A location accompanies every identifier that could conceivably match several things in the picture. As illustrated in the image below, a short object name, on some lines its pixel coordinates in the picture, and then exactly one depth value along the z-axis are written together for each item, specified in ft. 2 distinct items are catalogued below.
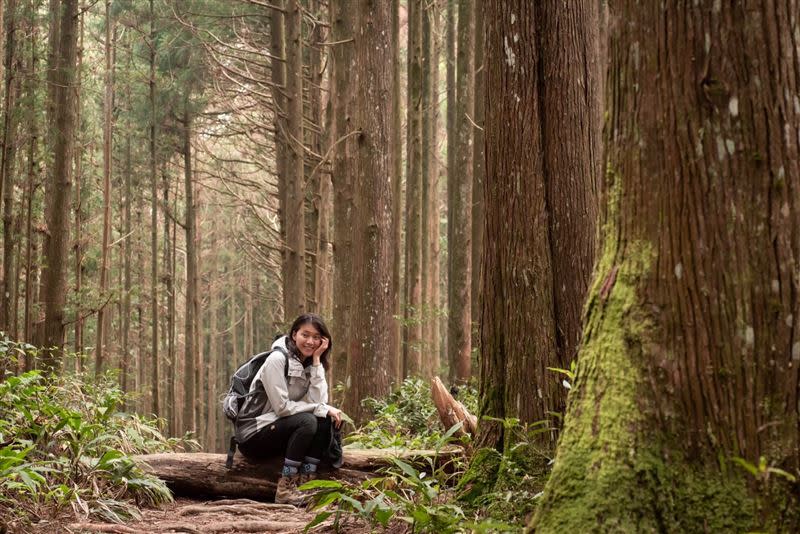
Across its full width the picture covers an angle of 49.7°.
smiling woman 22.81
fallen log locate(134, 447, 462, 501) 23.58
